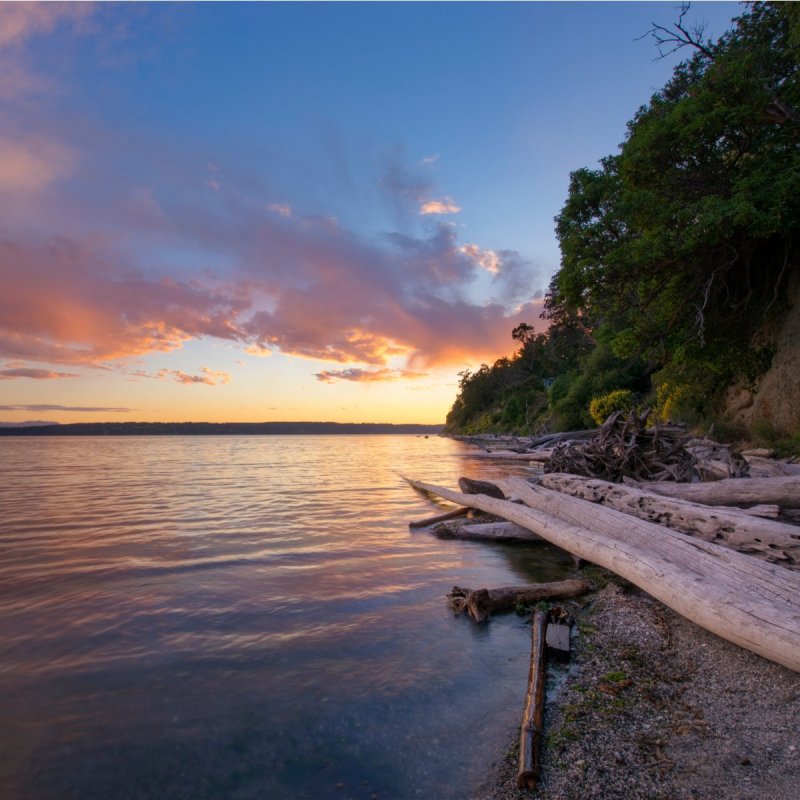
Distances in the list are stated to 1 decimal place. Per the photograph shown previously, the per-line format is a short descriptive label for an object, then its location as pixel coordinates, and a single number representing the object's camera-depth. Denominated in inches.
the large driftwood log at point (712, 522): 197.8
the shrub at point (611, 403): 1214.6
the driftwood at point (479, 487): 485.5
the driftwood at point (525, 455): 1046.8
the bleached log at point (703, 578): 145.7
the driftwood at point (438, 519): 439.5
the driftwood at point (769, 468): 430.6
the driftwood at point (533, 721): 109.1
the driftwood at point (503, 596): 220.1
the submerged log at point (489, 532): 369.1
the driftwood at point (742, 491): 284.4
